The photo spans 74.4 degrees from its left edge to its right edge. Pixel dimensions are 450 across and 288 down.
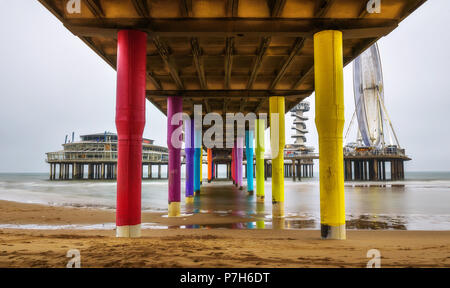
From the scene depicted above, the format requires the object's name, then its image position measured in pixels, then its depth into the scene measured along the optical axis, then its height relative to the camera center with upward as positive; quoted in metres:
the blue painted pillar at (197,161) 33.34 +0.45
